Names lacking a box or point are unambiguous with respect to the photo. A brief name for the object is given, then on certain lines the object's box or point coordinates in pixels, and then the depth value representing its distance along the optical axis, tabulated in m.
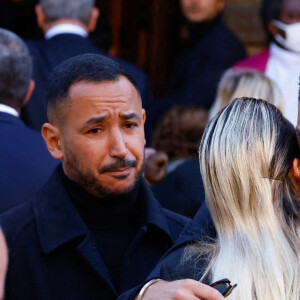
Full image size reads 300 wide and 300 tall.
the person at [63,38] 9.78
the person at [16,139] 6.88
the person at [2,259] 3.89
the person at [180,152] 8.22
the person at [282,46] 10.90
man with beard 6.10
